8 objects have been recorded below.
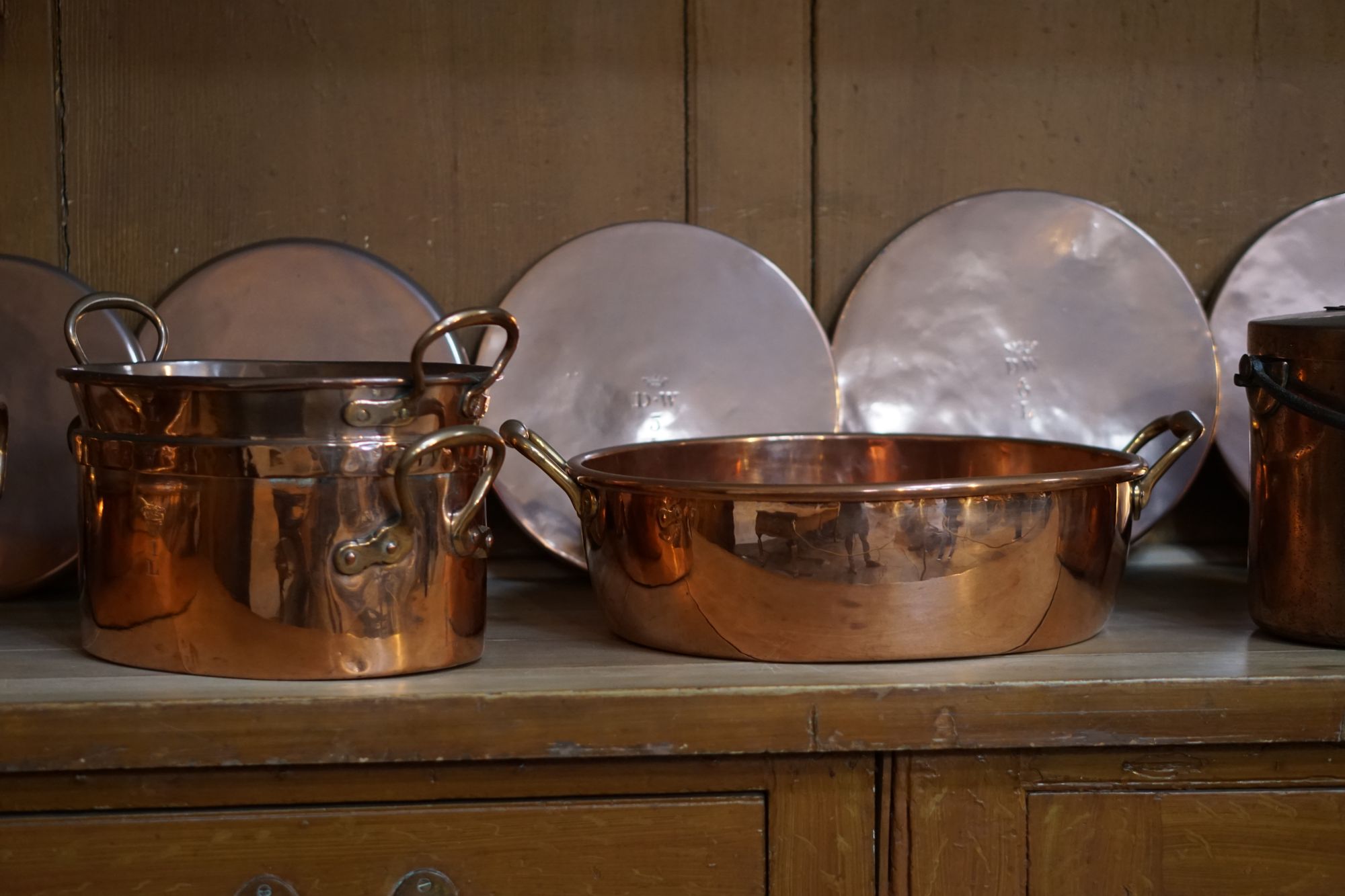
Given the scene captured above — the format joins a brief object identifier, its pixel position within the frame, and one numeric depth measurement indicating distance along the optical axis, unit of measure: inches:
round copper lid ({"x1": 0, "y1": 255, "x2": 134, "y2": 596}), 79.0
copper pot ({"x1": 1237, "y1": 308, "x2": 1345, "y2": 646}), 71.0
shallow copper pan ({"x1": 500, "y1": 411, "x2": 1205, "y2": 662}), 69.5
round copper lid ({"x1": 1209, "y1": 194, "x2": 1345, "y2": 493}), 83.5
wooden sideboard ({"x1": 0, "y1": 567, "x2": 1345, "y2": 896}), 68.3
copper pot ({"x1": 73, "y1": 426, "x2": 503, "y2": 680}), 69.2
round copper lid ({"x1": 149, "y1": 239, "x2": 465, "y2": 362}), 80.8
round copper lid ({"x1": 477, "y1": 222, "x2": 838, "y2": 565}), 82.2
